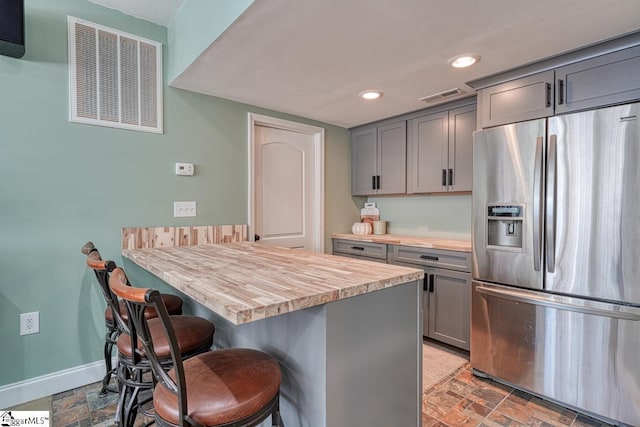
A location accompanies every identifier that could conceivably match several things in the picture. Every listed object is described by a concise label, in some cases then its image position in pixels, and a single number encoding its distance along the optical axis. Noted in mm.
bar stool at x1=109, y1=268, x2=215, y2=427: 1300
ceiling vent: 2537
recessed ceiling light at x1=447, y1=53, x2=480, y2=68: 1946
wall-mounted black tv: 1692
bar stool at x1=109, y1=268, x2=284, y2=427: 889
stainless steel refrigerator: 1695
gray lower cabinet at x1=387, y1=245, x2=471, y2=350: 2541
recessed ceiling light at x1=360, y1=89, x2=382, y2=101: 2580
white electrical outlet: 1939
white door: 3080
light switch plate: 2498
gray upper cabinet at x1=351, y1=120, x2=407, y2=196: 3281
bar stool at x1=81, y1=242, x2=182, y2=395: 1311
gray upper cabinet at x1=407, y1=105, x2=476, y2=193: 2758
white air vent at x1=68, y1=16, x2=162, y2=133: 2070
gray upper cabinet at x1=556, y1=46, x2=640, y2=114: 1705
